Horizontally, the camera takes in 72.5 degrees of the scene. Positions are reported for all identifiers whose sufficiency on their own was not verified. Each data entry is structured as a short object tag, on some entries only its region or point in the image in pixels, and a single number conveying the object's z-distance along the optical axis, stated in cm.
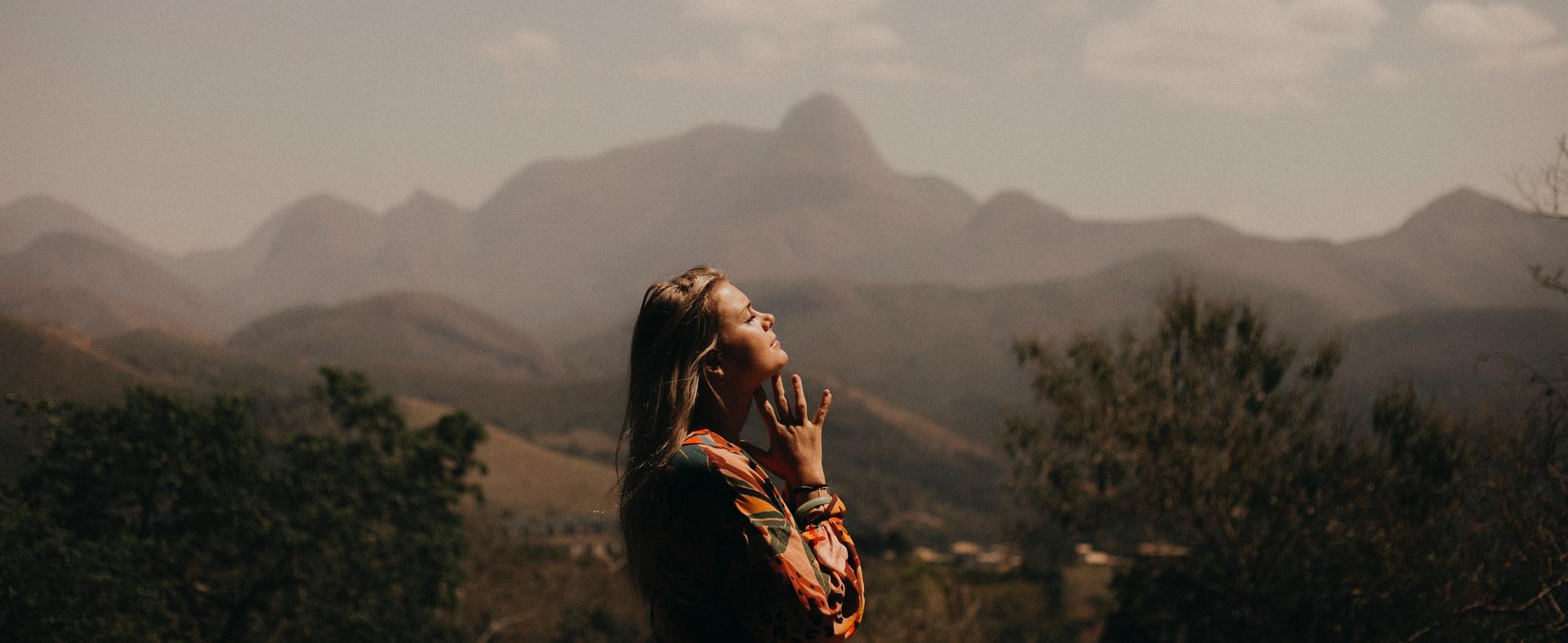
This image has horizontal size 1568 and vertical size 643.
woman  240
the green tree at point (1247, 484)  1510
